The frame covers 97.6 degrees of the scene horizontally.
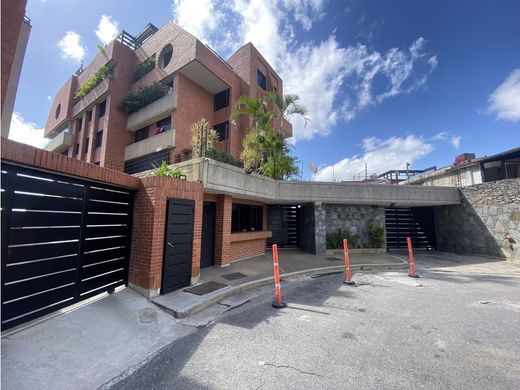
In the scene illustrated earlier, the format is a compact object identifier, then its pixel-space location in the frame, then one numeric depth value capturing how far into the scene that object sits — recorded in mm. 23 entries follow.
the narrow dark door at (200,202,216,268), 8328
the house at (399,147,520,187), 14446
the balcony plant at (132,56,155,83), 18406
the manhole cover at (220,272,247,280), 7022
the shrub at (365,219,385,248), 12828
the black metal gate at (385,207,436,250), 15234
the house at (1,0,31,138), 4609
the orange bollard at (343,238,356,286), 7023
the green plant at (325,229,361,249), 12485
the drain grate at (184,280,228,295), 5613
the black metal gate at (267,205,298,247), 14148
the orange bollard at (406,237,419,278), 7980
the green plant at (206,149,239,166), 8859
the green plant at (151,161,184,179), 6387
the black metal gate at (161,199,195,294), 5391
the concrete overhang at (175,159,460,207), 7781
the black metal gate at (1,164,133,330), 3287
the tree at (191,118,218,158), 7484
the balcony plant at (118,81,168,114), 16656
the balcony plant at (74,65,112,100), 18641
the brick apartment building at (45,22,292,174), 15523
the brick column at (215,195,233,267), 8562
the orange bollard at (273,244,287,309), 5065
